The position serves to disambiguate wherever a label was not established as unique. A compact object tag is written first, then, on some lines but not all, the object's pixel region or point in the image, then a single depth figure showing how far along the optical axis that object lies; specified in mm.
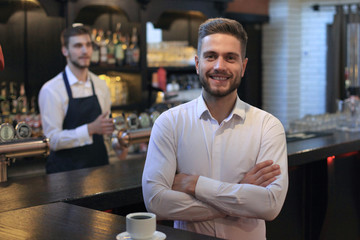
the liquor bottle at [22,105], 4934
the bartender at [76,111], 3900
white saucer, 1681
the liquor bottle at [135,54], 5777
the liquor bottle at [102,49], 5559
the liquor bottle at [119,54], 5684
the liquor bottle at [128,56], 5773
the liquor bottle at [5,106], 4808
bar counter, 2580
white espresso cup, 1617
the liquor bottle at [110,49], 5622
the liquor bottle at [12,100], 4902
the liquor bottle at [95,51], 5465
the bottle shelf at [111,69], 5473
